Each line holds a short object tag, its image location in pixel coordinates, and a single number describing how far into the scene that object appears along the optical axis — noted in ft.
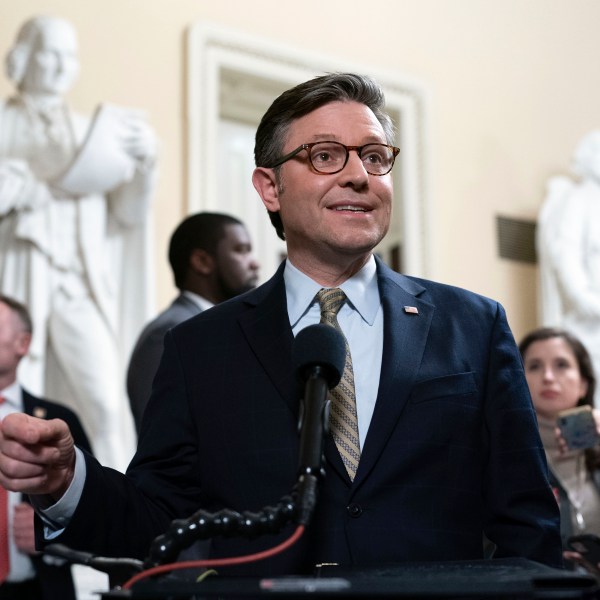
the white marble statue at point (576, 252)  26.20
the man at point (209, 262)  13.01
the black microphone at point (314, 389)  4.48
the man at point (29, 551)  12.12
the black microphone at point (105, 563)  4.55
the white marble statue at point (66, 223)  19.27
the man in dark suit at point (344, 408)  6.06
